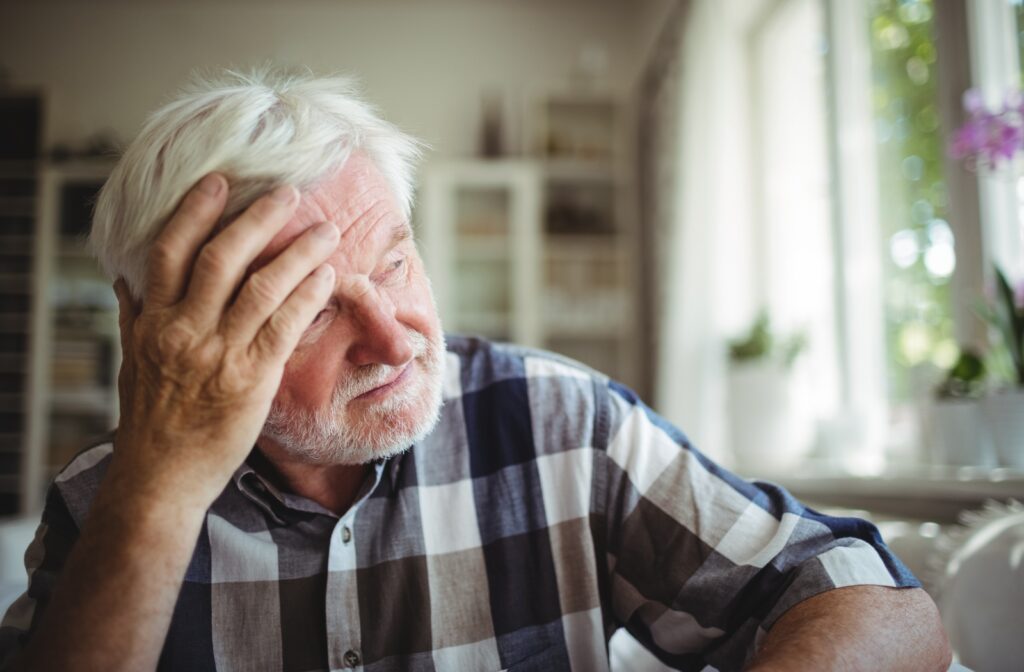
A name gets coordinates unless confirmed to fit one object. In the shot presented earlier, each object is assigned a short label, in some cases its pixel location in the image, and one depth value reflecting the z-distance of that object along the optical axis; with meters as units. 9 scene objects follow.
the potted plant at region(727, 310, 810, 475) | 2.67
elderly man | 0.74
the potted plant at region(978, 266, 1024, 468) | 1.46
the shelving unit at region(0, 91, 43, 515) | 4.31
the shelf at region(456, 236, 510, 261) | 4.36
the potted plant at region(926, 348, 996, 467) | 1.58
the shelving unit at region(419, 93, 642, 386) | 4.34
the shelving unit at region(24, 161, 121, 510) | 4.29
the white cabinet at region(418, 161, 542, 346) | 4.32
